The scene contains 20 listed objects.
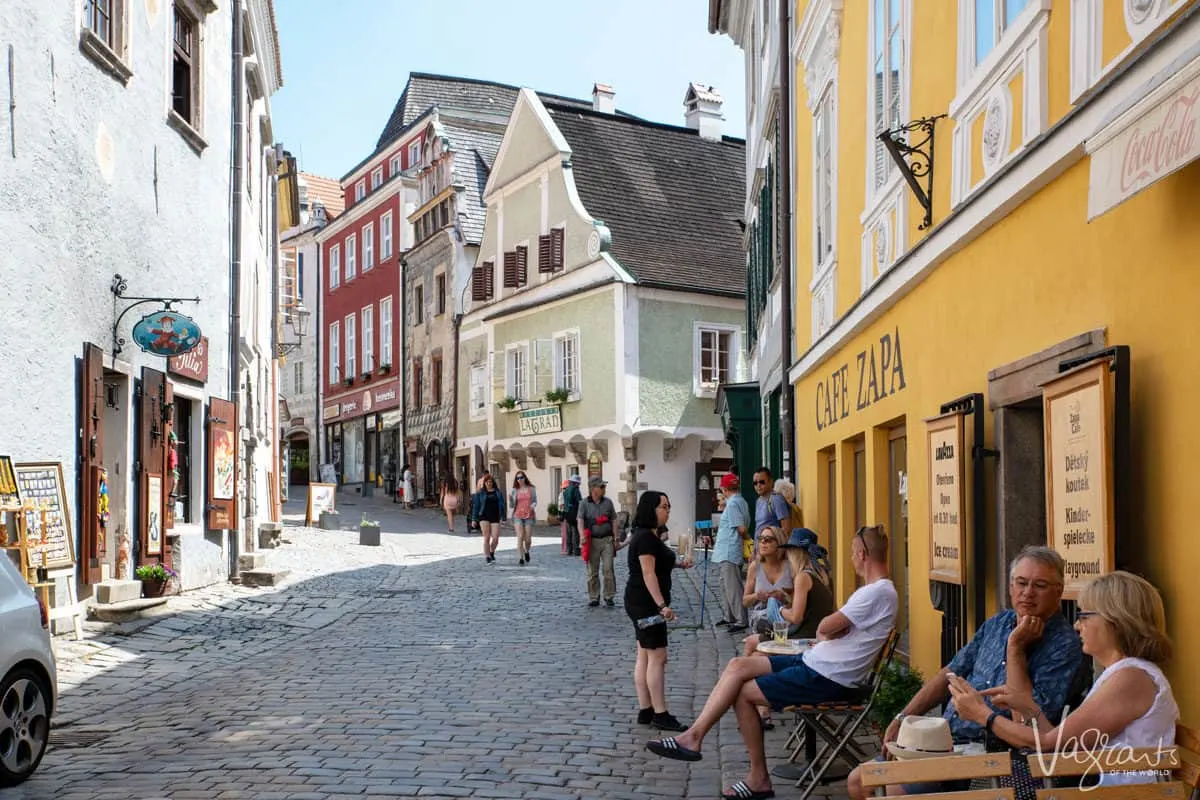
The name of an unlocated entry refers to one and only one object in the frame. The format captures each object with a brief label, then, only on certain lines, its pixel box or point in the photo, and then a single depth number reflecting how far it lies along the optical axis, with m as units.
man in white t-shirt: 6.59
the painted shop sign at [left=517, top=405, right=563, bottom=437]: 35.13
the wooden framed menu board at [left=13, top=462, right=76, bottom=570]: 11.12
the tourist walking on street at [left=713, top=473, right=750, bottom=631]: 13.33
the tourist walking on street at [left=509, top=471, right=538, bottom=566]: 22.09
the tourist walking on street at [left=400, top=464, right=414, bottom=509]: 43.19
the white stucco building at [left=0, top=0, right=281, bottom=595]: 11.50
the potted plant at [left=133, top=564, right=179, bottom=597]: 14.21
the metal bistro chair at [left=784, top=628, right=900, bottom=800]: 6.34
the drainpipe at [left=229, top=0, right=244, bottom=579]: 18.83
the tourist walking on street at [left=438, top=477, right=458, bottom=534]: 32.47
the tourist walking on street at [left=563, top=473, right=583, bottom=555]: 20.91
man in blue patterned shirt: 4.75
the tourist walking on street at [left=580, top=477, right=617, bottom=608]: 15.78
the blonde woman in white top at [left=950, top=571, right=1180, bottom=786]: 3.95
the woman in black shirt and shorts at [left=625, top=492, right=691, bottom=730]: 8.30
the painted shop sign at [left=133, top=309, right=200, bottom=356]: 13.53
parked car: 6.59
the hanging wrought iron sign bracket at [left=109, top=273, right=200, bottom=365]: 13.59
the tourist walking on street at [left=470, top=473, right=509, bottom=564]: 21.89
